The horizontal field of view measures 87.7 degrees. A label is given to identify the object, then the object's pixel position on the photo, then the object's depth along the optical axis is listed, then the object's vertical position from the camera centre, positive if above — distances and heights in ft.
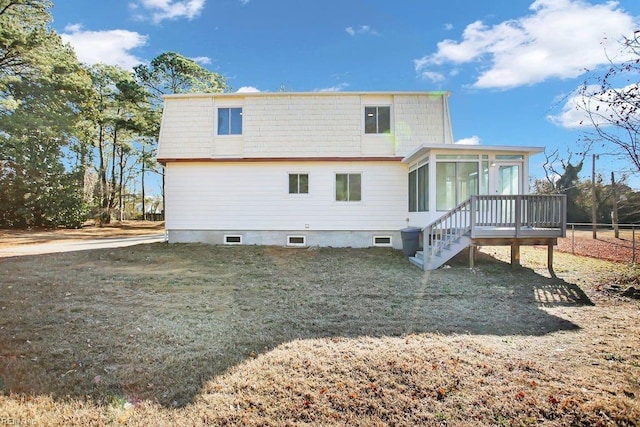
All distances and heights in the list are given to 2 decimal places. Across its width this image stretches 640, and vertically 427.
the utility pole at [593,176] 66.08 +6.37
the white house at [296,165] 39.32 +5.42
